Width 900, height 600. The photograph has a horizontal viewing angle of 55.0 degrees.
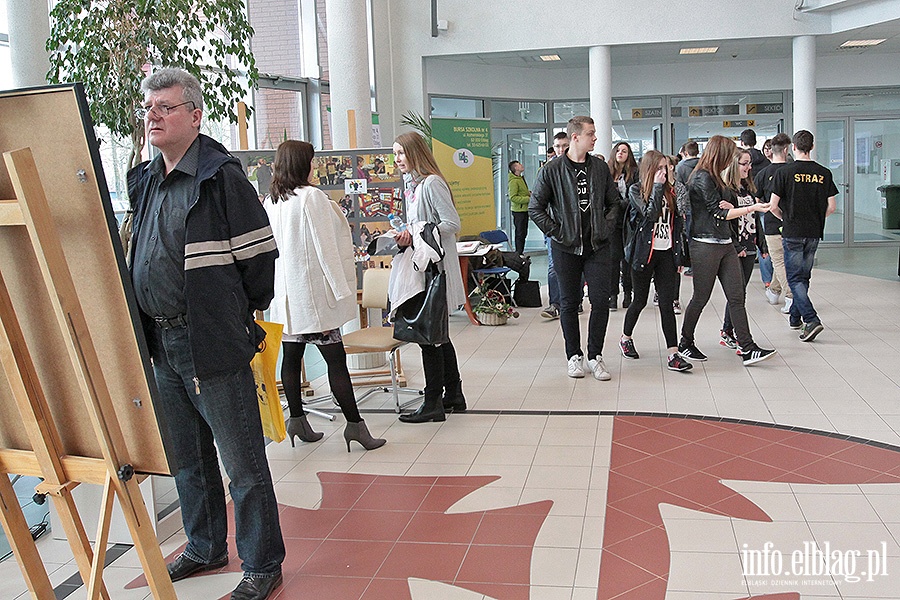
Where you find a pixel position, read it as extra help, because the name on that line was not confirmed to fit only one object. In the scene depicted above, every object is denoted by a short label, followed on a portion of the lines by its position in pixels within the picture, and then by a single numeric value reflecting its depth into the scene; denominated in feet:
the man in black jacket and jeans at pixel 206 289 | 9.07
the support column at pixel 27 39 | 14.42
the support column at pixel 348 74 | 23.44
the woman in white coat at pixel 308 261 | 14.37
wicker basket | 28.09
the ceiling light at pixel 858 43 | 43.05
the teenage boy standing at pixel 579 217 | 18.69
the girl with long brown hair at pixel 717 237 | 19.77
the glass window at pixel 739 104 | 48.73
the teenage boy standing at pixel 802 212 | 23.30
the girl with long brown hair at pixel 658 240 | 20.21
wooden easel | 6.50
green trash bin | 47.40
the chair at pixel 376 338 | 16.87
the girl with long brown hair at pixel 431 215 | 16.33
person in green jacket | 41.81
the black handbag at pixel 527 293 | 31.30
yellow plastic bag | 11.86
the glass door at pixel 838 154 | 48.29
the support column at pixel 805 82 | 39.65
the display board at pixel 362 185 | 20.36
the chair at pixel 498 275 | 29.09
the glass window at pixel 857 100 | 47.93
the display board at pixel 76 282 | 6.83
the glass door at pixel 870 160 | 48.19
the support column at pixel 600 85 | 40.06
